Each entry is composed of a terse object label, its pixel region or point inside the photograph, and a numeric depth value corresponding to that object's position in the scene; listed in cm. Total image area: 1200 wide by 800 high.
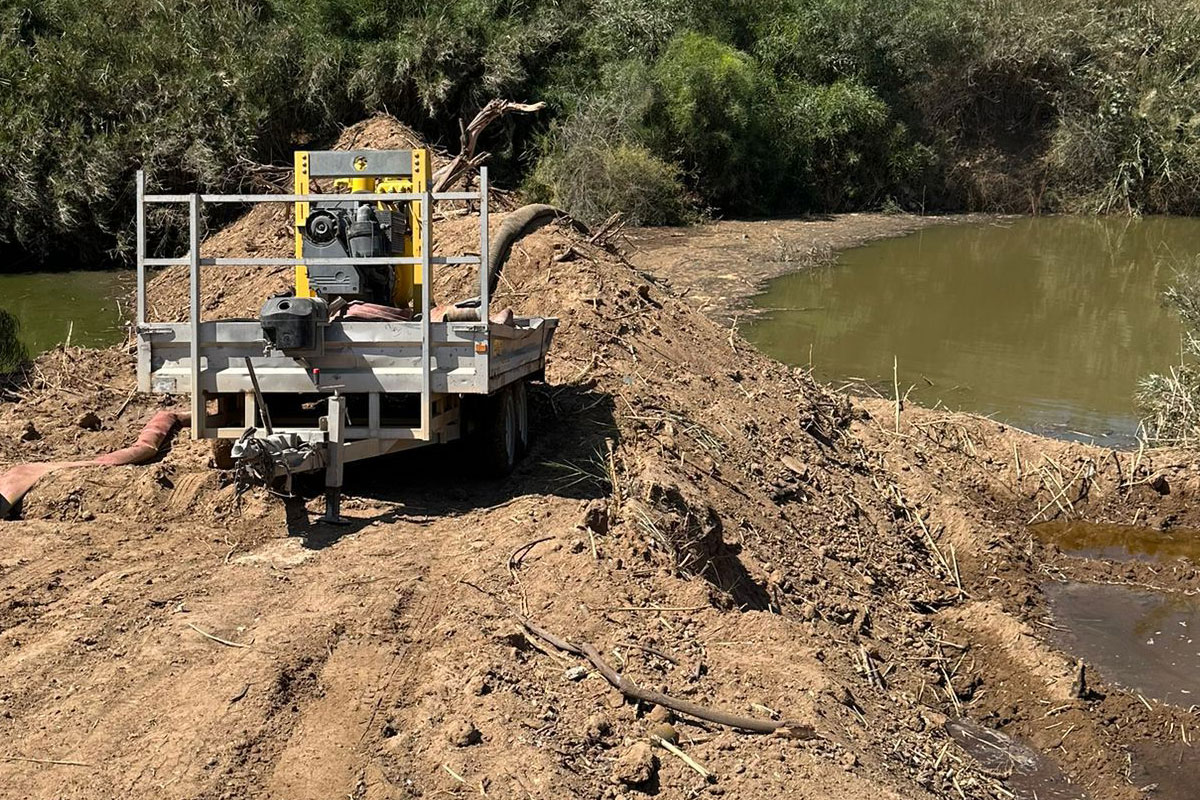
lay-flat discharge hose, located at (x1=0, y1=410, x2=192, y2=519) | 785
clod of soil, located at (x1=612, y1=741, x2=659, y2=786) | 502
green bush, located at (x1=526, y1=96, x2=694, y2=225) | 2442
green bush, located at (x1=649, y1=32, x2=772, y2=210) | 2666
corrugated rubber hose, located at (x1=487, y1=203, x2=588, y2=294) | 1208
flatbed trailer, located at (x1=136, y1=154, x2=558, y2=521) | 735
